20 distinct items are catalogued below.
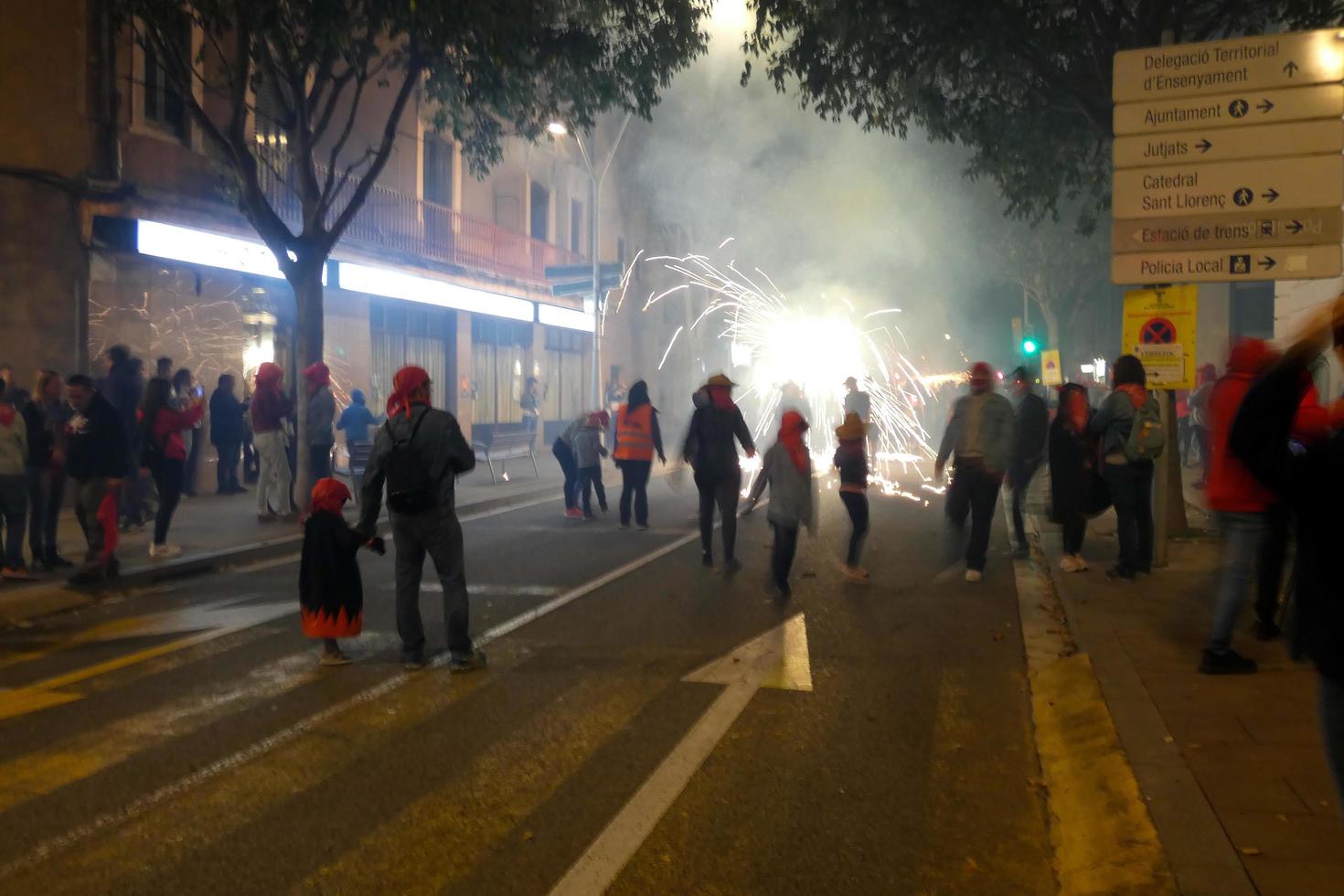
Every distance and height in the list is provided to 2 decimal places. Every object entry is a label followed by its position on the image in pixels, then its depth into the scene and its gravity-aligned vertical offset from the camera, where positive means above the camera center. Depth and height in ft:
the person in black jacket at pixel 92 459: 31.71 -0.97
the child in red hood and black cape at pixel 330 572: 22.53 -2.98
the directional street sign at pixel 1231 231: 29.07 +5.25
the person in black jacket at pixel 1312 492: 9.42 -0.54
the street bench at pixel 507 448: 67.67 -1.36
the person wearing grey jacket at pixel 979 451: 32.22 -0.69
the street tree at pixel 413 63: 41.34 +14.79
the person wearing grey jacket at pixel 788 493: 30.37 -1.78
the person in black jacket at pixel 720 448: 34.45 -0.66
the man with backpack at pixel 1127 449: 30.32 -0.57
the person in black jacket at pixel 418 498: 22.39 -1.46
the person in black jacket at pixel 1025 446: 38.96 -0.65
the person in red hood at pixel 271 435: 45.42 -0.42
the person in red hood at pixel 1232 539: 19.49 -1.96
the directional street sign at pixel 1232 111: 29.32 +8.45
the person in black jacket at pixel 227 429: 52.80 -0.18
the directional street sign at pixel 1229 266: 29.12 +4.33
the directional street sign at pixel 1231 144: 29.32 +7.55
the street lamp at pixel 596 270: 83.10 +12.00
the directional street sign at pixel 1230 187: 29.22 +6.40
